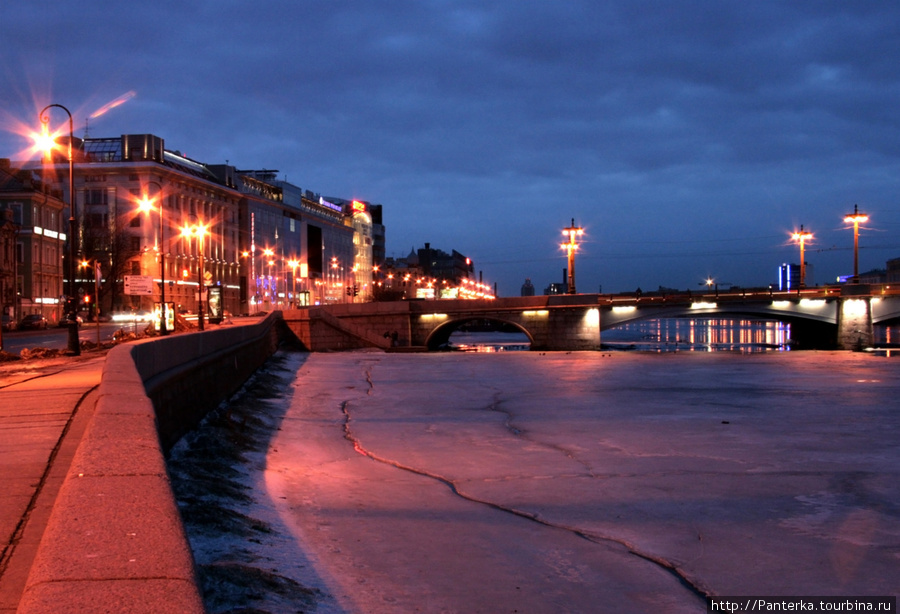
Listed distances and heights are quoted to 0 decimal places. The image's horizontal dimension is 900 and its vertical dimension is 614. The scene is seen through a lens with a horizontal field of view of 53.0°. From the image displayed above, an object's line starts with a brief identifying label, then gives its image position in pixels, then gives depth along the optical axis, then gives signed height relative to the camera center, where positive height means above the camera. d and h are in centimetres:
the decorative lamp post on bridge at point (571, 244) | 7169 +419
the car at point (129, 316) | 8219 -161
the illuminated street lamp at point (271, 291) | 14069 +104
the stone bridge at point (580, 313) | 7944 -164
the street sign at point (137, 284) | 4244 +74
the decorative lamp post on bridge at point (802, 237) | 8444 +532
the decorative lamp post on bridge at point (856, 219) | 7125 +584
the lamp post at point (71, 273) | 2898 +90
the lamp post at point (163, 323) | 4141 -111
